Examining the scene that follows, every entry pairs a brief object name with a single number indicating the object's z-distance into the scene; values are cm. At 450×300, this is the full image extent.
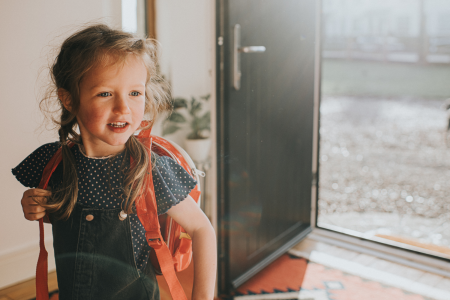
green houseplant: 264
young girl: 81
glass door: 307
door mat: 194
